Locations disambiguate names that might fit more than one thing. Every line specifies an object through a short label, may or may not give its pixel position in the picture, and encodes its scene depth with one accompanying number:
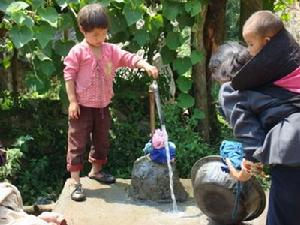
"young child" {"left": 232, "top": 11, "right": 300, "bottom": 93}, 2.70
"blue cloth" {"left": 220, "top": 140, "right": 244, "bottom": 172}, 3.28
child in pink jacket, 4.15
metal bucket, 3.52
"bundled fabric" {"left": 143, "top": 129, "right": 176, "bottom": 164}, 4.23
